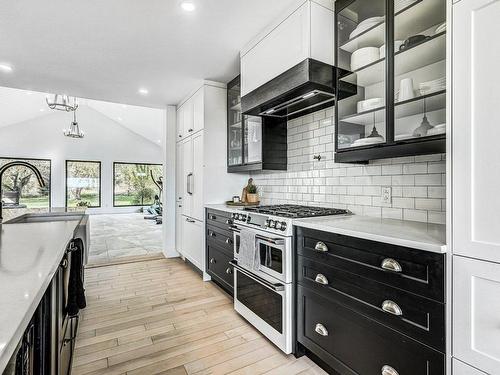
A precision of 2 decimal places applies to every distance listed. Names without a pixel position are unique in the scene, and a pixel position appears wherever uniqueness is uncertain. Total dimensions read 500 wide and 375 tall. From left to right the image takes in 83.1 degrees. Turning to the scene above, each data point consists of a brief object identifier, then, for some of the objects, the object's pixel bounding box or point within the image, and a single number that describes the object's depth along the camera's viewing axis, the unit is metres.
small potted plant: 3.33
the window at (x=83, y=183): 10.88
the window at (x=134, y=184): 11.91
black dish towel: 1.61
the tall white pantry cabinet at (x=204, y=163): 3.50
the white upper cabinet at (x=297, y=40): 2.00
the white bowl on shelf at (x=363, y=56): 1.82
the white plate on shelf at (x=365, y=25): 1.78
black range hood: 2.00
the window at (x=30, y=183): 10.01
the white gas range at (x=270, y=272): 1.95
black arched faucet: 1.94
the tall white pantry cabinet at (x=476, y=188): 1.03
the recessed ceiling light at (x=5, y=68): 3.10
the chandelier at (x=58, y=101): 4.43
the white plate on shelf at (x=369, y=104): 1.75
